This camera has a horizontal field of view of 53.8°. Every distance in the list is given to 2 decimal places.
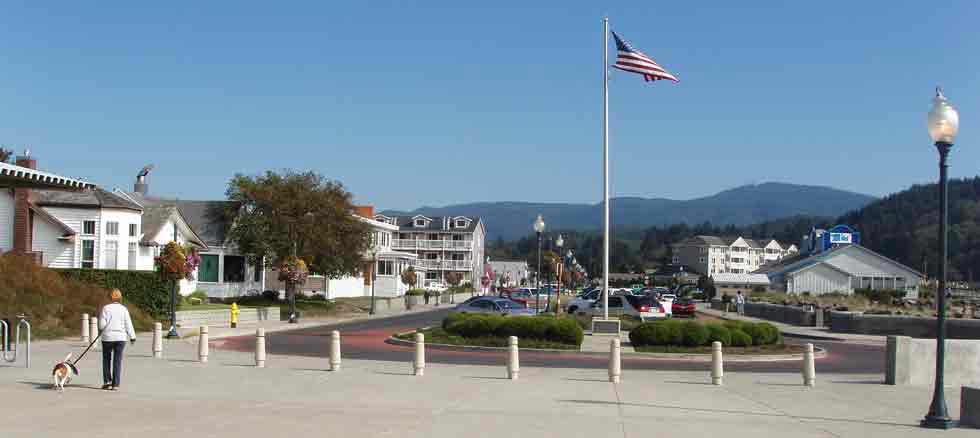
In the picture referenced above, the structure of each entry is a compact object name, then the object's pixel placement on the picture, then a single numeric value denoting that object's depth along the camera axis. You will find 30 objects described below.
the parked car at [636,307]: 43.31
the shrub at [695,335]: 27.62
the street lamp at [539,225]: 43.00
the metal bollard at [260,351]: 21.39
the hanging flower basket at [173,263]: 32.94
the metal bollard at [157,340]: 23.36
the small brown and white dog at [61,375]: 15.97
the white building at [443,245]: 129.88
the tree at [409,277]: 79.55
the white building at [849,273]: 88.94
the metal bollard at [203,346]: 22.08
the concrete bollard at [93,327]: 27.43
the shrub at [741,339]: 28.17
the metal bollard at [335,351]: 20.41
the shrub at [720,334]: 27.80
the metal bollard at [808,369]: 19.58
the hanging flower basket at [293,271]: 49.38
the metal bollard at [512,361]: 19.41
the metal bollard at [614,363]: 19.44
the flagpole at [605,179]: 31.75
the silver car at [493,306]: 40.97
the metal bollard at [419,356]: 19.59
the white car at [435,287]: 113.47
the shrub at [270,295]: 58.38
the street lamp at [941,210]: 14.03
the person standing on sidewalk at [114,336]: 16.31
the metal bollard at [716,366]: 19.23
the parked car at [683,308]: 52.65
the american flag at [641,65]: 31.08
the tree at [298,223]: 55.41
